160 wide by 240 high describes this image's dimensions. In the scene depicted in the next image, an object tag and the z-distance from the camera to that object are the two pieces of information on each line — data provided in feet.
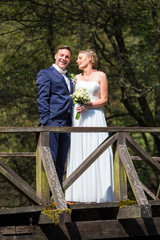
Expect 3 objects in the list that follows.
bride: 31.22
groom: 29.75
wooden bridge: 24.87
